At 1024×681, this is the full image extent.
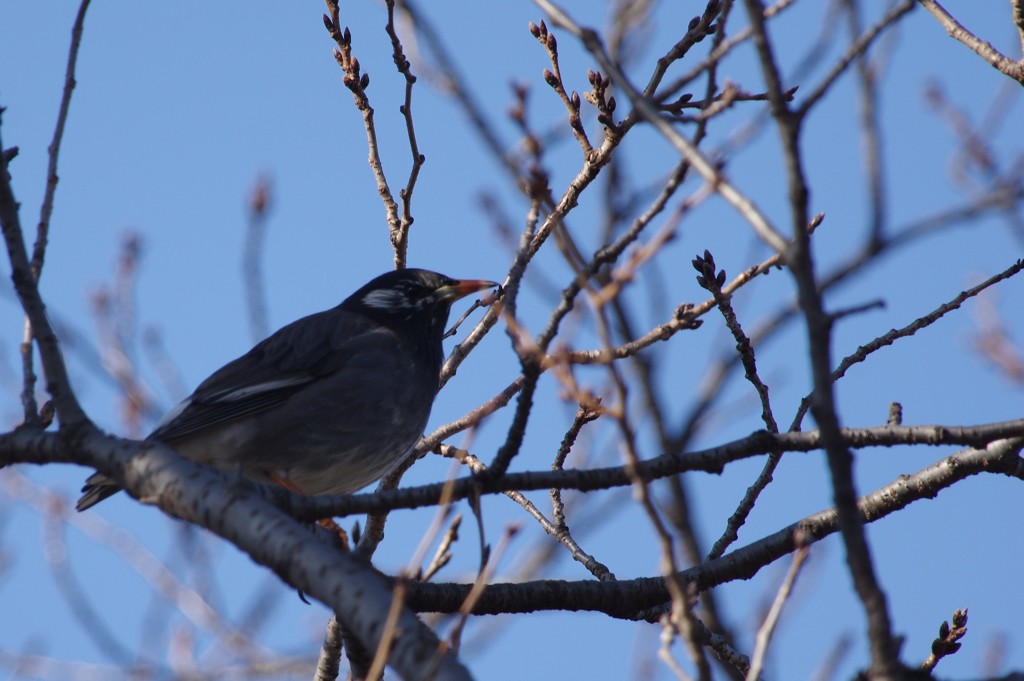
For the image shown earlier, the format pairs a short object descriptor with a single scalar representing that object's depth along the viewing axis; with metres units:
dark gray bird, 12.23
